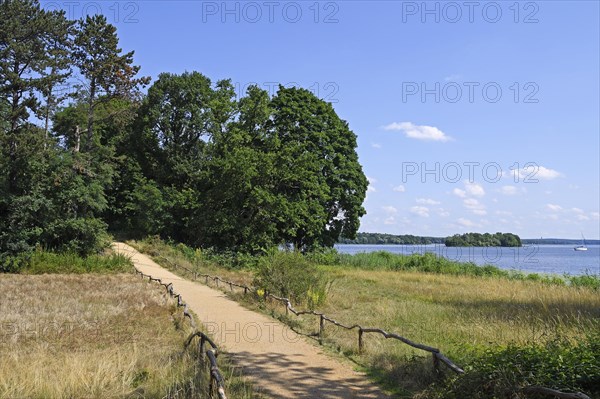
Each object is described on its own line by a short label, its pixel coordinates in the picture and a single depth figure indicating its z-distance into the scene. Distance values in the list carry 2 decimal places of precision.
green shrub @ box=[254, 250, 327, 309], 17.78
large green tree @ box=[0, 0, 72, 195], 28.77
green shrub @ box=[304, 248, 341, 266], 42.03
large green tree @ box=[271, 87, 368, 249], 41.66
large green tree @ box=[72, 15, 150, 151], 32.50
